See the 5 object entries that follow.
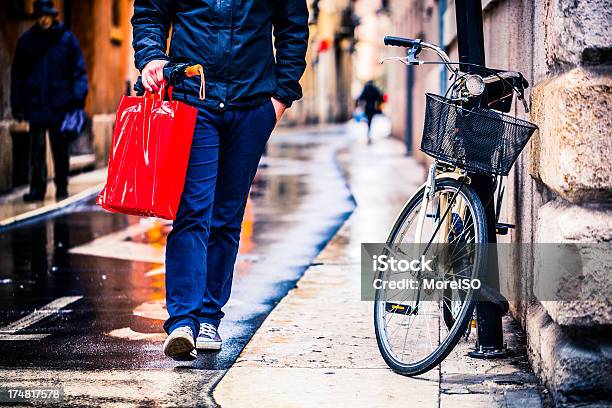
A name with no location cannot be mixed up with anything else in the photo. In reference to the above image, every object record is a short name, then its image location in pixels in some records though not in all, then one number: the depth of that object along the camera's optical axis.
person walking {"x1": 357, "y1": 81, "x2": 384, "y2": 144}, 33.47
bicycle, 4.62
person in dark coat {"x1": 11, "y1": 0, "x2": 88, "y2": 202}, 12.71
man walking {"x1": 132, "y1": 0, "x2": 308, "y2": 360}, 5.26
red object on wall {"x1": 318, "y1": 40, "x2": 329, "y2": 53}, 56.72
